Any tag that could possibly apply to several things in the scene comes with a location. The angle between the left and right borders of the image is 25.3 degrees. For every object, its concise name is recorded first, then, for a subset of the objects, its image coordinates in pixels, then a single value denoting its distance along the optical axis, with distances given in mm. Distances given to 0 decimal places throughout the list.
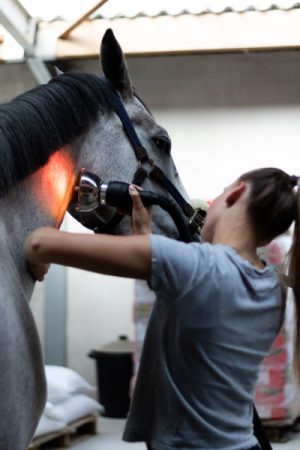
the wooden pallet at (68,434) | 4135
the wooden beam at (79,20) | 4406
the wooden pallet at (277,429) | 4535
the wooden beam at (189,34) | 4965
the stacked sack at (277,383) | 4512
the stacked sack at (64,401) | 4258
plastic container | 5434
